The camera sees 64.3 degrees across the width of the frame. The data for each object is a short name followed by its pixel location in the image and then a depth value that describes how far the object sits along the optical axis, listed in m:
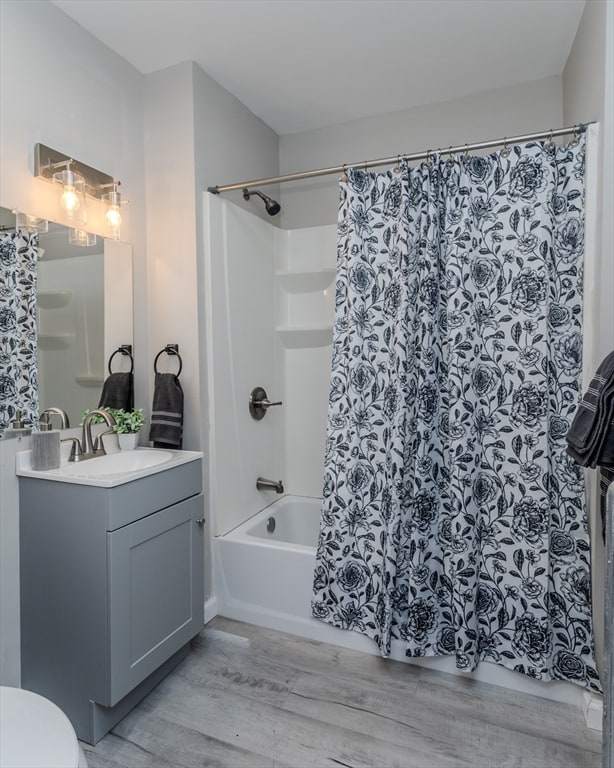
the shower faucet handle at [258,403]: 2.73
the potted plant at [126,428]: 2.16
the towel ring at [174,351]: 2.34
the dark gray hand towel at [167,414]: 2.24
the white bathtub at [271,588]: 2.23
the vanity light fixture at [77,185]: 1.86
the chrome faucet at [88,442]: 1.97
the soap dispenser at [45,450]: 1.81
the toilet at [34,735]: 1.05
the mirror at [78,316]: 1.89
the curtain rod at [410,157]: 1.80
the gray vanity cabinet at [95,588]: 1.67
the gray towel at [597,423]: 1.39
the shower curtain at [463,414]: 1.85
